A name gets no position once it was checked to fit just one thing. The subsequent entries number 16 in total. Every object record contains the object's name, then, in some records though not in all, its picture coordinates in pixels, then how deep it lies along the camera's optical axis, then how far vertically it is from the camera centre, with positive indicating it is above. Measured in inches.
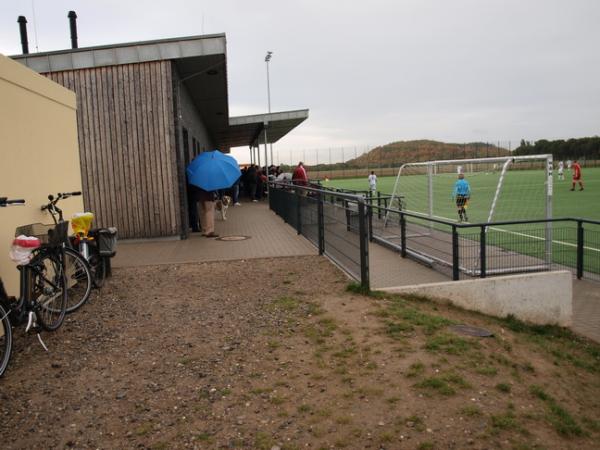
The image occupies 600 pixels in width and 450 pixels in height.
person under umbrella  439.8 -1.4
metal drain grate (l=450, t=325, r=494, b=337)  213.9 -66.0
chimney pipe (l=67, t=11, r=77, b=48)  563.8 +158.7
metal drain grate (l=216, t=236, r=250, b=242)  445.3 -53.1
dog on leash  629.0 -36.0
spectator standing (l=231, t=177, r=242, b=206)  925.2 -35.7
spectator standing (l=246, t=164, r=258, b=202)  1049.8 -13.2
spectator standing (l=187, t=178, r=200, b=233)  505.4 -32.8
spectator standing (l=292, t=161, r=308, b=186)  701.6 -2.1
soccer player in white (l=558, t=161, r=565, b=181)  1573.6 -33.9
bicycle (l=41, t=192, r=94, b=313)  233.5 -39.9
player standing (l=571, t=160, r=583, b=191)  1146.2 -31.1
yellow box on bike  263.7 -20.7
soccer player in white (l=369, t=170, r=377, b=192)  1206.4 -24.0
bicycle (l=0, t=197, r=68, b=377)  169.9 -38.7
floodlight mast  1352.1 +286.4
